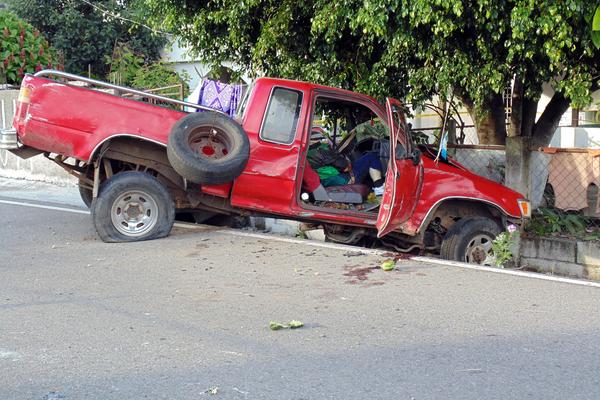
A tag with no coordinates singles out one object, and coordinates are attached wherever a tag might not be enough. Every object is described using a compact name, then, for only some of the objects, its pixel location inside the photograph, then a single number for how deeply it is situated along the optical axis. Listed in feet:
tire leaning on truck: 27.35
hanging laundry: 38.06
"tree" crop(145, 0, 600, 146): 26.48
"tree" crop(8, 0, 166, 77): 73.20
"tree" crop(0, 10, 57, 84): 60.23
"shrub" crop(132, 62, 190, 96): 60.70
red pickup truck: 27.76
